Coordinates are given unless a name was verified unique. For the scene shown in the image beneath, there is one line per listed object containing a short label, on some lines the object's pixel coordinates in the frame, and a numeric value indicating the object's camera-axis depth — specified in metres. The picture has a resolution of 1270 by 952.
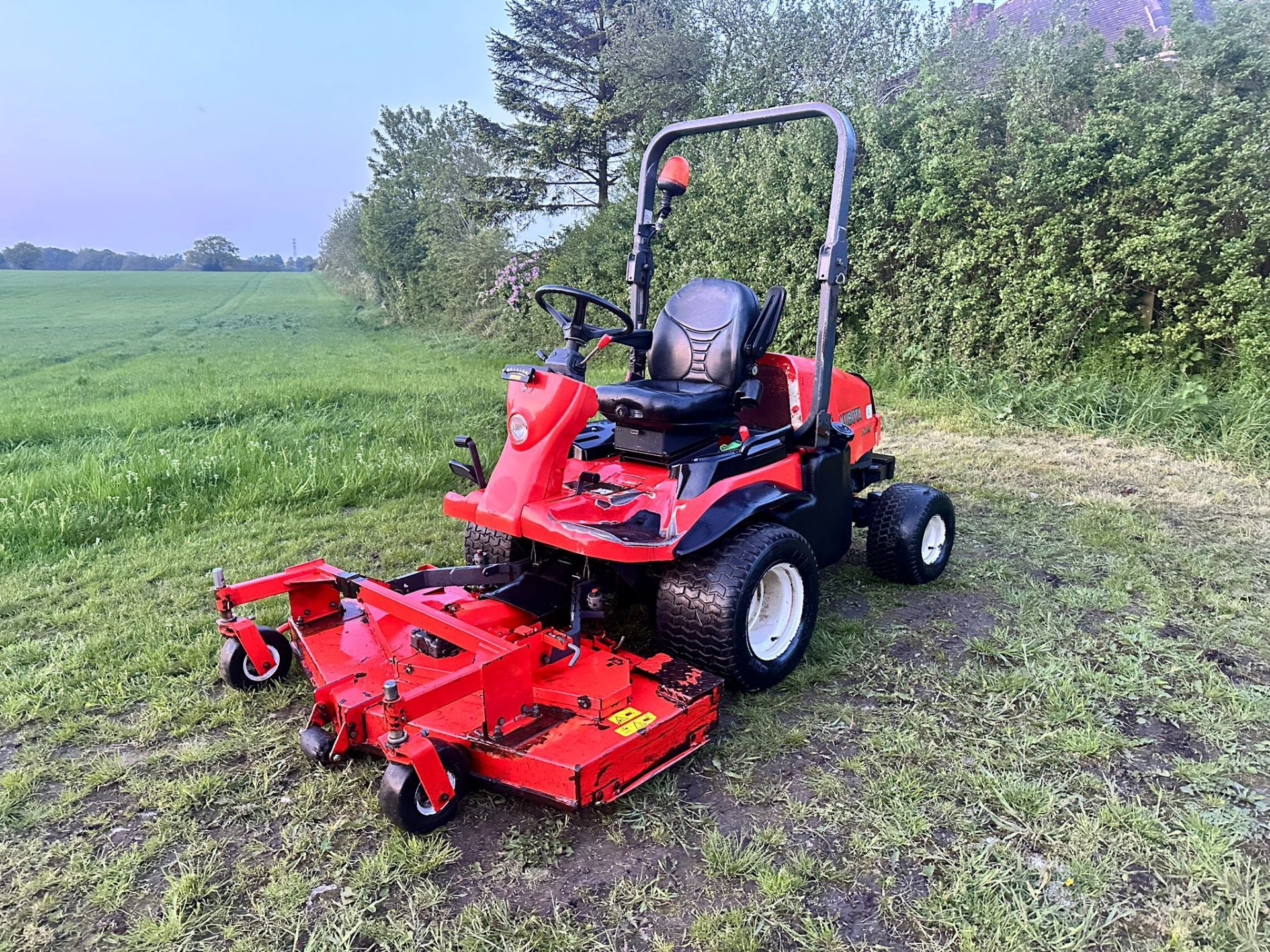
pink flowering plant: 18.83
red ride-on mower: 2.55
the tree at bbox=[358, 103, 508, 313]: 24.28
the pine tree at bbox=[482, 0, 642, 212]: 17.86
